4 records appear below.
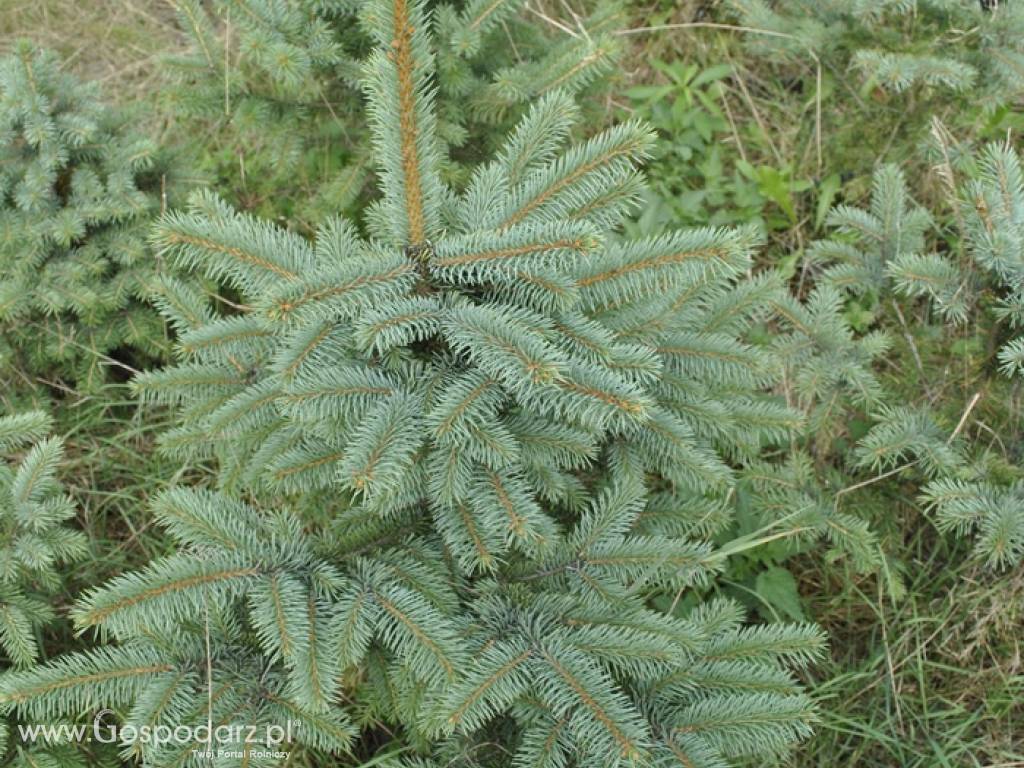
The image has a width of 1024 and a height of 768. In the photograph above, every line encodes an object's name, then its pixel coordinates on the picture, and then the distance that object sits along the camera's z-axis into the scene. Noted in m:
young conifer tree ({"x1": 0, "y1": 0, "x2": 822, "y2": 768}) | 1.58
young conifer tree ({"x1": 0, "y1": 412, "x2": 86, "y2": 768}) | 2.02
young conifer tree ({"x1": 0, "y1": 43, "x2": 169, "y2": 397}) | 2.59
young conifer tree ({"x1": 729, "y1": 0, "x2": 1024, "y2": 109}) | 2.60
